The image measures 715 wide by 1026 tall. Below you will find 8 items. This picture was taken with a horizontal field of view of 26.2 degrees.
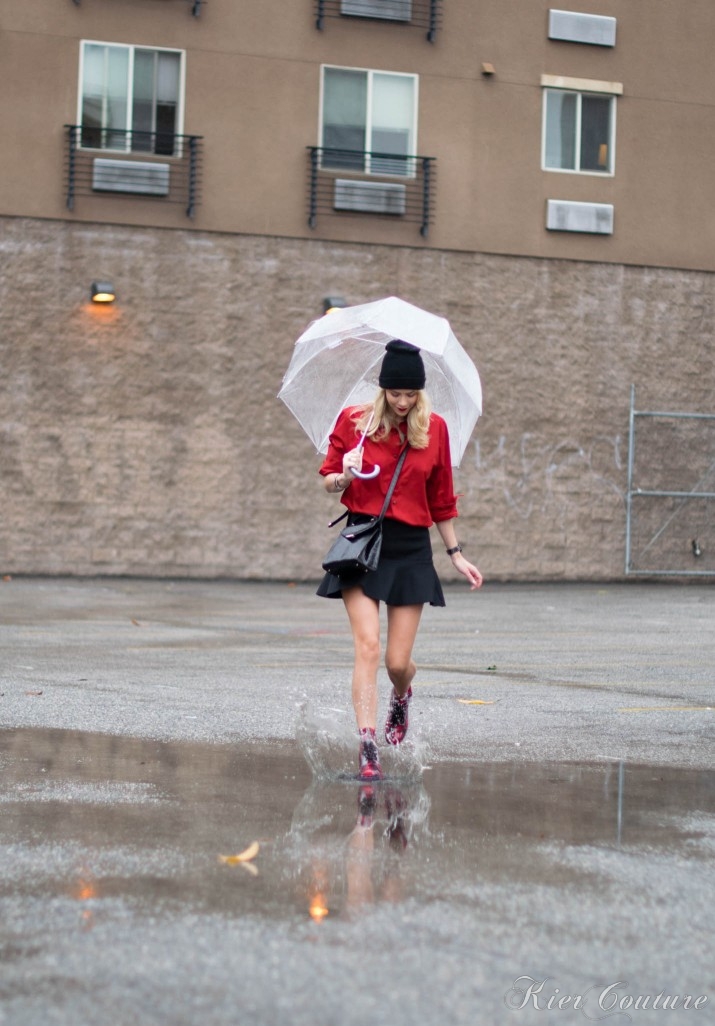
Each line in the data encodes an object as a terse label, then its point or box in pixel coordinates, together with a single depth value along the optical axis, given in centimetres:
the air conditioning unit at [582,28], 2383
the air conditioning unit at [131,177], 2202
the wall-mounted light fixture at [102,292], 2178
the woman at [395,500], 649
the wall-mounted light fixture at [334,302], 2270
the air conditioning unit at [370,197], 2294
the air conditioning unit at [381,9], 2294
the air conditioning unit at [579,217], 2383
